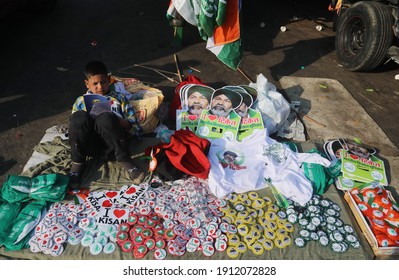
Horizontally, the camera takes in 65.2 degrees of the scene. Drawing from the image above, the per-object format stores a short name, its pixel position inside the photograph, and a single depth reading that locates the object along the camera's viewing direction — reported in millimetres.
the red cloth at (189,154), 2843
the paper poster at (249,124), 3350
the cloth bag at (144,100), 3287
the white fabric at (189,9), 3732
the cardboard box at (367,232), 2467
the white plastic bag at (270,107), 3498
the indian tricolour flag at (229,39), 3676
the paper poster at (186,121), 3422
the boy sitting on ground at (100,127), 2709
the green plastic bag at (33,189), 2582
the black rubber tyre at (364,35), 4379
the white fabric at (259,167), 2822
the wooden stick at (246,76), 4498
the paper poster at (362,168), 3002
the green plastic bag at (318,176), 2898
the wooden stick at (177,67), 4398
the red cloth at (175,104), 3612
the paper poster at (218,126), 3307
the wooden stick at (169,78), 4420
